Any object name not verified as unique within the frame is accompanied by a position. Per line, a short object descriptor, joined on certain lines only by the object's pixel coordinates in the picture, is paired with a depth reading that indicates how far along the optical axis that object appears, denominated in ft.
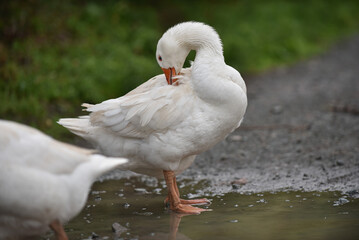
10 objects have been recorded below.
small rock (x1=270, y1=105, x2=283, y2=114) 69.87
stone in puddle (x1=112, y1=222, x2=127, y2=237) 34.24
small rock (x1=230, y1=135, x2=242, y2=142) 59.11
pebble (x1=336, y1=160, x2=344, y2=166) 47.21
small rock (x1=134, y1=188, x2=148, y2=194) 45.13
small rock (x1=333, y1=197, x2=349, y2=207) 37.20
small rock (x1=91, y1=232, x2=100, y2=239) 33.65
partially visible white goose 29.01
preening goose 38.65
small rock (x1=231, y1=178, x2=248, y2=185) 45.06
